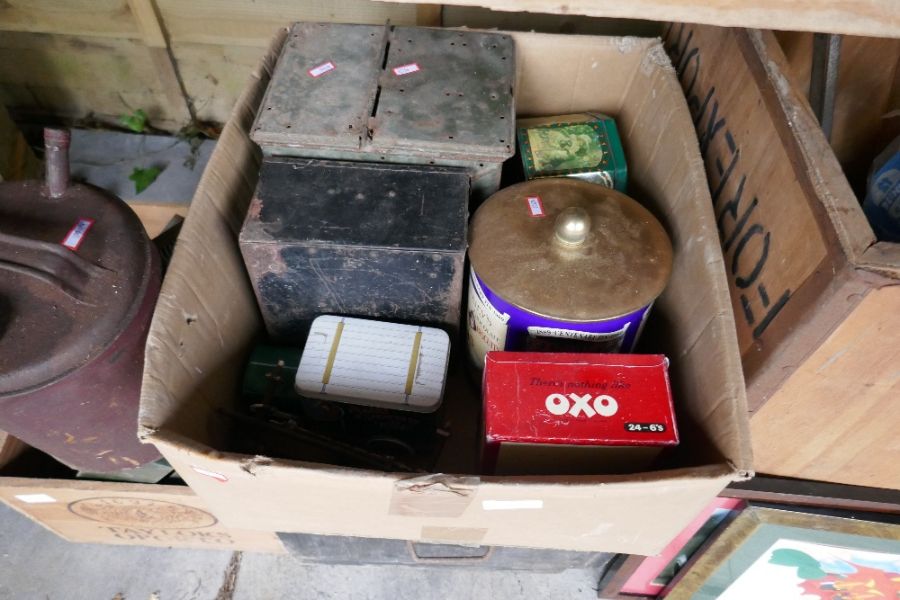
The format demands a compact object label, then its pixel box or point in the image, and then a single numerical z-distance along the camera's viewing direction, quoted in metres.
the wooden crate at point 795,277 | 0.70
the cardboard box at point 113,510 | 1.11
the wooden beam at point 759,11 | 0.58
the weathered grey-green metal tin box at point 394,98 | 1.00
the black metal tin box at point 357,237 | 0.94
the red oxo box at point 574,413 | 0.80
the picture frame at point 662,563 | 1.06
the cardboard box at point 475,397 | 0.74
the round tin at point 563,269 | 0.89
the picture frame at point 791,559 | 1.01
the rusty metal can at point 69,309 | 0.84
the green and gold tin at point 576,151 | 1.12
